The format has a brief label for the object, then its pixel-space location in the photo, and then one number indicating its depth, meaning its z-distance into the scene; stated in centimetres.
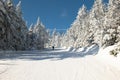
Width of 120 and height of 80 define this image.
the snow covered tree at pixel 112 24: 1252
